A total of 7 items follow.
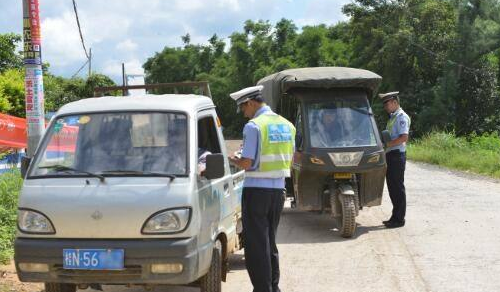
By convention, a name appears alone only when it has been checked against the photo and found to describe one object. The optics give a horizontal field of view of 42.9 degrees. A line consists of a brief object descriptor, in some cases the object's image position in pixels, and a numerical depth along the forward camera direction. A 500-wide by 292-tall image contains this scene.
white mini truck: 4.77
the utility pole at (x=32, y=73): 7.68
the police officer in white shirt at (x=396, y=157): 9.61
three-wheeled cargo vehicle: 9.23
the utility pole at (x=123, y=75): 10.15
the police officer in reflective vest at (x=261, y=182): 5.50
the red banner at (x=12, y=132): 11.16
